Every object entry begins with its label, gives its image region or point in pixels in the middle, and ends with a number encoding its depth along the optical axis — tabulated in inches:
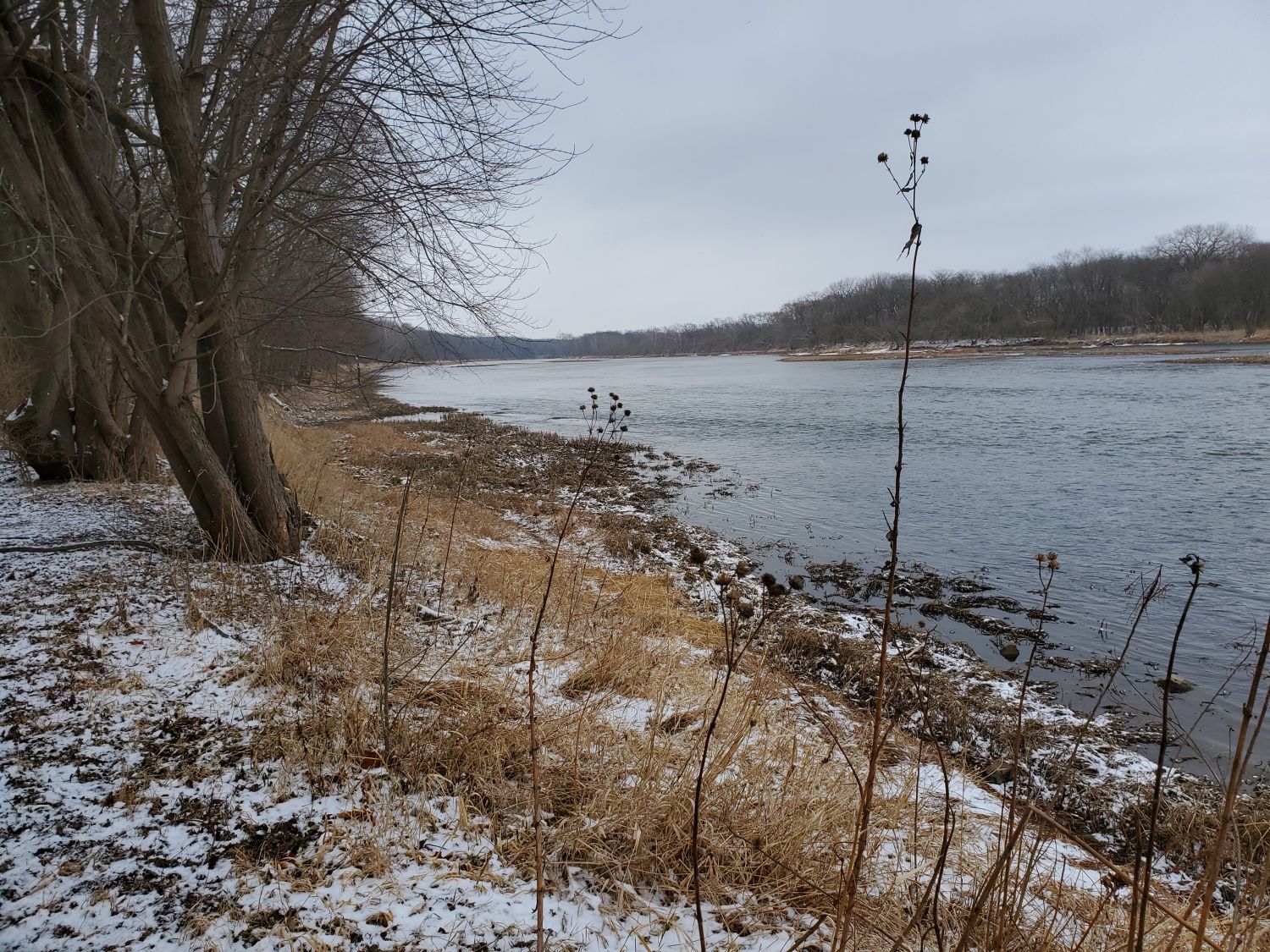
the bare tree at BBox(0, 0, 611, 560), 181.9
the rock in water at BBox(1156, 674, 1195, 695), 247.1
